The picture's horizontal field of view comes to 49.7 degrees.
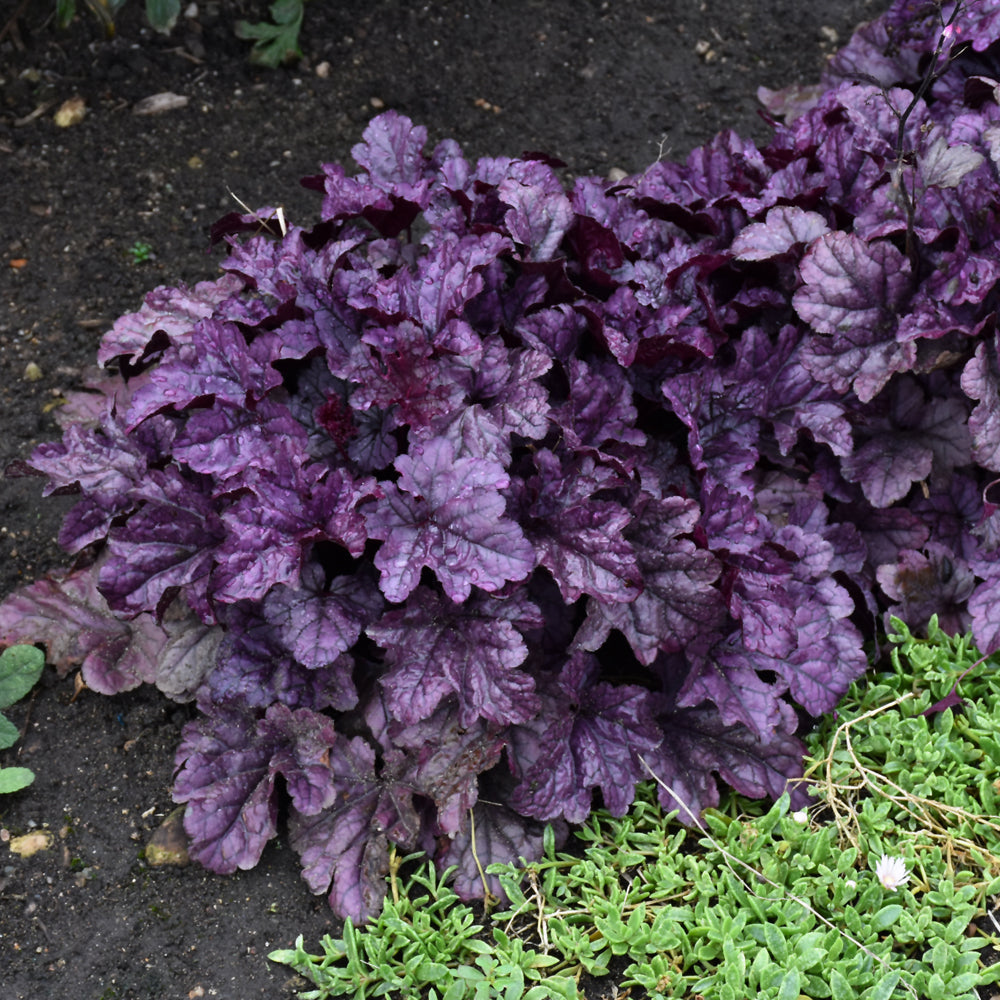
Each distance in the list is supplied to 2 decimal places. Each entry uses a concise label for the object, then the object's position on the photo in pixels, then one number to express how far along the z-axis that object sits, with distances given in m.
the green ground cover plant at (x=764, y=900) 2.09
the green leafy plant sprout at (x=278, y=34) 3.89
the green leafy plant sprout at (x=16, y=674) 2.52
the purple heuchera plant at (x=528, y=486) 2.25
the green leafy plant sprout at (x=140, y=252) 3.48
